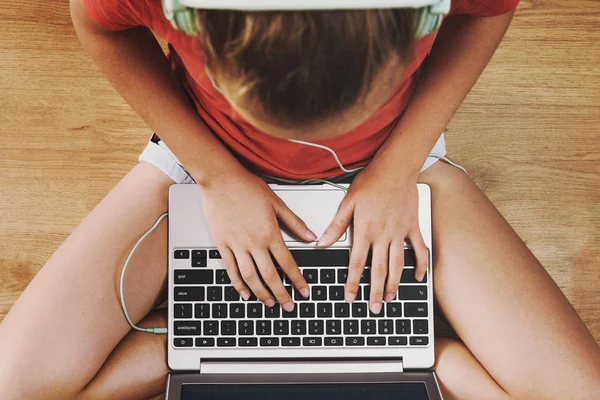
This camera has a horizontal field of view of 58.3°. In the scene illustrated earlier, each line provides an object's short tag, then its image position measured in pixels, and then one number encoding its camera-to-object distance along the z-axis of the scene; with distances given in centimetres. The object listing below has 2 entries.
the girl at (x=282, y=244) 65
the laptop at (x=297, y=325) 69
